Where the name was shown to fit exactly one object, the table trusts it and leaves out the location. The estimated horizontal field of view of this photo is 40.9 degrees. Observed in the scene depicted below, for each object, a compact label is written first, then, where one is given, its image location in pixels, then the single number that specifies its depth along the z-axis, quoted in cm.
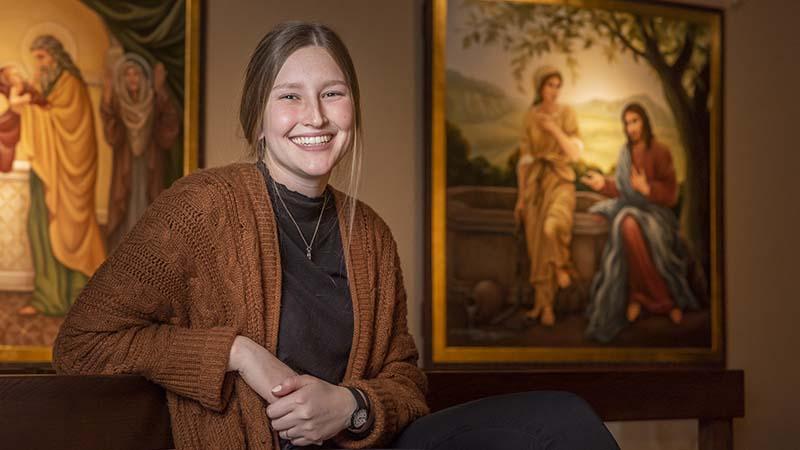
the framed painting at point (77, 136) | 456
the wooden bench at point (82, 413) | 191
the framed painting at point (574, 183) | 525
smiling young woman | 209
